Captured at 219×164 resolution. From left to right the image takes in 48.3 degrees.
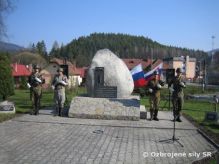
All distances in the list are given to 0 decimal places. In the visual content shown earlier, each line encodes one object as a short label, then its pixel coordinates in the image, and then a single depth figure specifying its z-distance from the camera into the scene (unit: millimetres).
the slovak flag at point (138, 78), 15063
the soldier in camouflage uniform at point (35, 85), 9662
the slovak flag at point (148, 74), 14840
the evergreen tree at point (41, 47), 75361
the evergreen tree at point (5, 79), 14996
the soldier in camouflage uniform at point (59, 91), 9627
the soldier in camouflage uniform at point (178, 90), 9056
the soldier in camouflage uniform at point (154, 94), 9183
